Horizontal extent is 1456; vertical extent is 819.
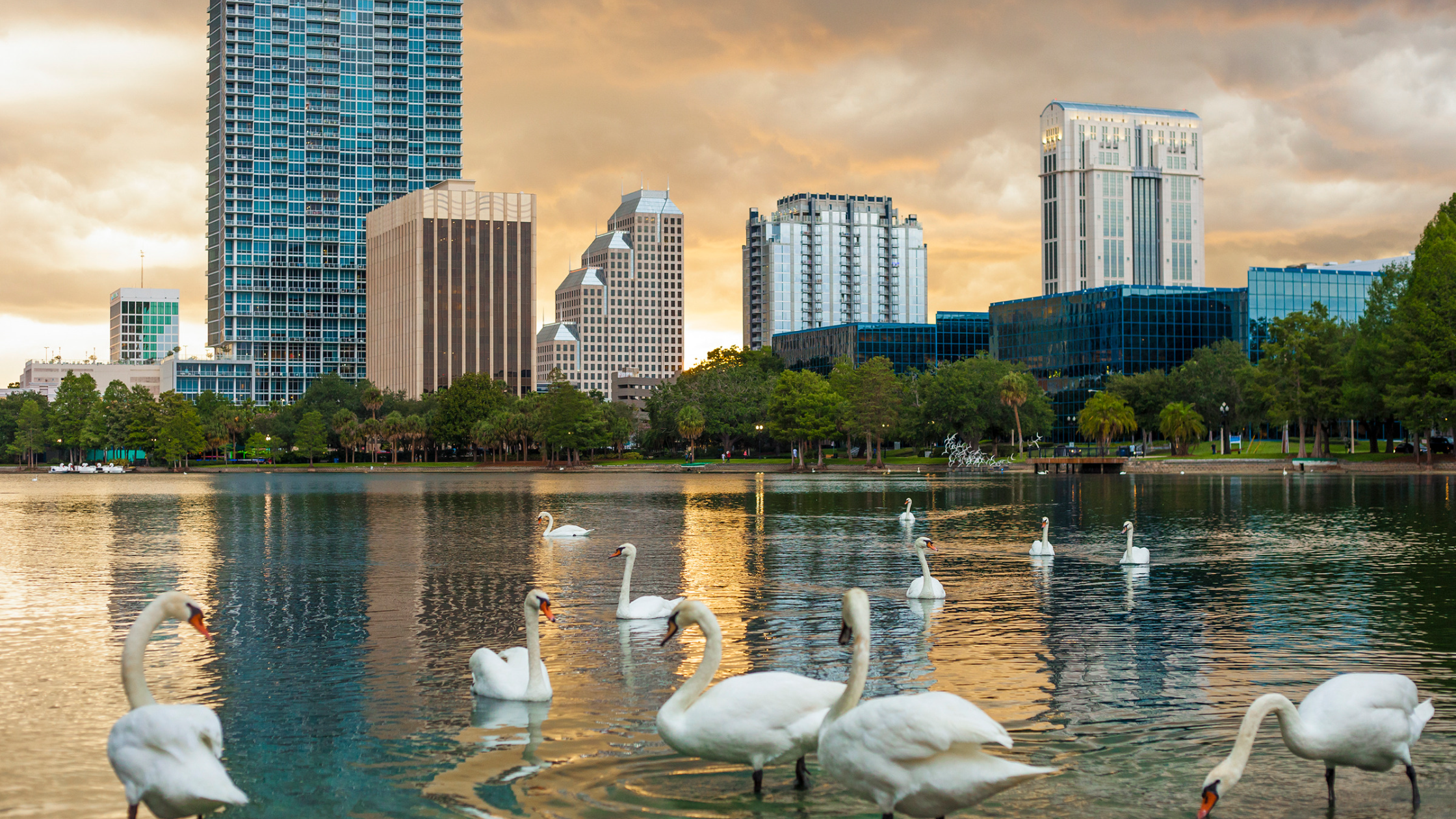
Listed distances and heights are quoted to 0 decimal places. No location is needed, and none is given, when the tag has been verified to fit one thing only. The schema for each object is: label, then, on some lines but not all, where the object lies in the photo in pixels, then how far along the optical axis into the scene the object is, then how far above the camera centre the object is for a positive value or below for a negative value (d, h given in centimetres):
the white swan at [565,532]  4247 -344
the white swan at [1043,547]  3394 -328
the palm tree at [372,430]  19212 +91
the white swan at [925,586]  2502 -322
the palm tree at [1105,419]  13138 +142
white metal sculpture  13462 -320
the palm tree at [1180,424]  12494 +73
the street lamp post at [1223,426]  12900 +47
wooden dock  12094 -332
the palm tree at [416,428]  19112 +117
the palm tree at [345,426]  19300 +167
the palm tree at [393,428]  18950 +128
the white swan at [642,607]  2250 -326
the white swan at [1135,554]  3145 -325
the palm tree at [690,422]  16438 +157
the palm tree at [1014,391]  13700 +466
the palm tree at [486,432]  17750 +43
